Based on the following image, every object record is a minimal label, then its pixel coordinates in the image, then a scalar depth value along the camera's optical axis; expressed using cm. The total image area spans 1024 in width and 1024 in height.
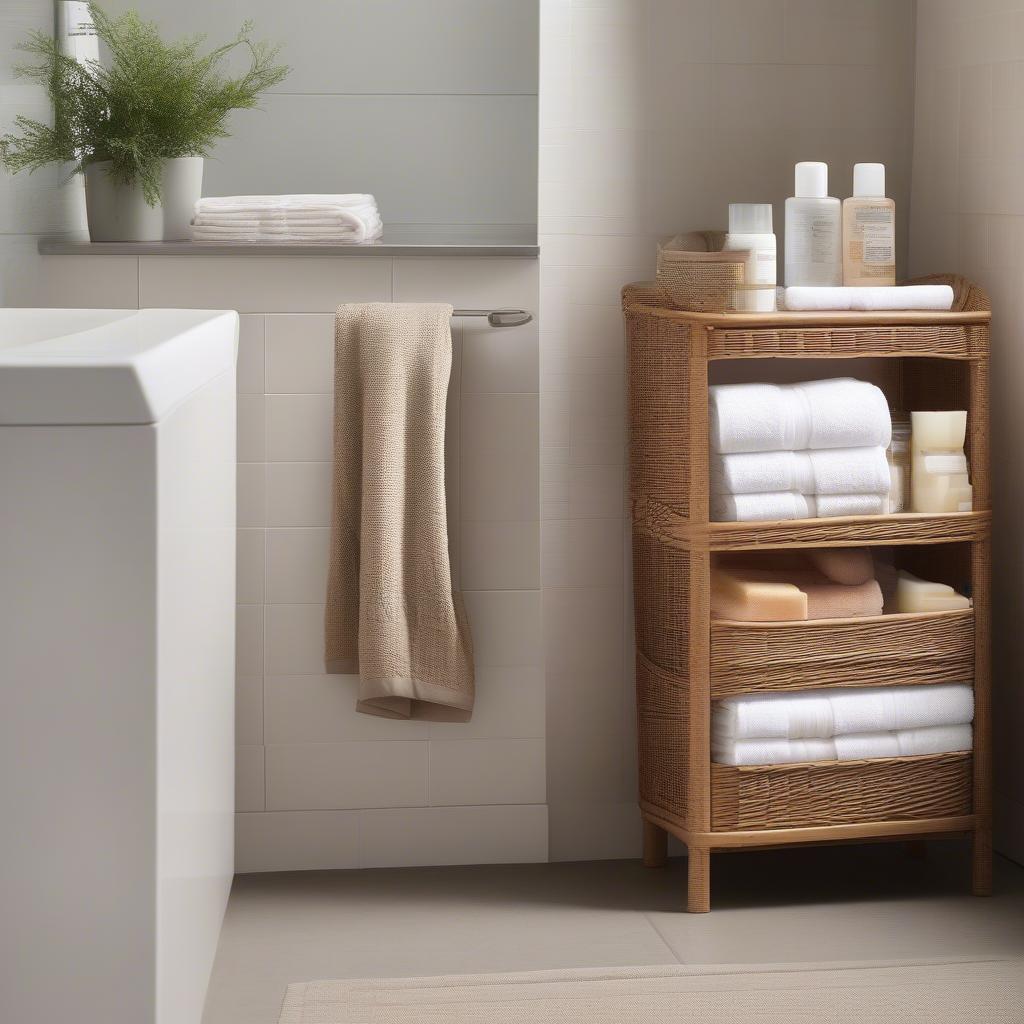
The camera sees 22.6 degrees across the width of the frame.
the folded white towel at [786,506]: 336
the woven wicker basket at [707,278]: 335
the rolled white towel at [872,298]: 338
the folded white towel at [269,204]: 346
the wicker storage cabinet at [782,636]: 337
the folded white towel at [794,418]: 335
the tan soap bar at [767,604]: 340
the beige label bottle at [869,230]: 343
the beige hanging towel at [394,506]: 342
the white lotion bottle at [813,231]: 343
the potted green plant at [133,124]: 343
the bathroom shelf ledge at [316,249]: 344
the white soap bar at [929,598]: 346
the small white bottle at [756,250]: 337
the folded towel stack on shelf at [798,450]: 335
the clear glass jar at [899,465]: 344
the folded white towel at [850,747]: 340
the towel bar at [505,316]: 349
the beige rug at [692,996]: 316
